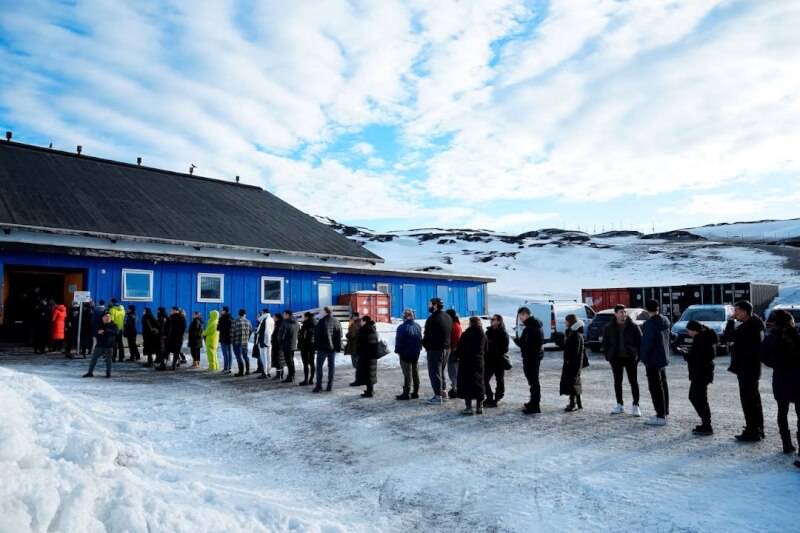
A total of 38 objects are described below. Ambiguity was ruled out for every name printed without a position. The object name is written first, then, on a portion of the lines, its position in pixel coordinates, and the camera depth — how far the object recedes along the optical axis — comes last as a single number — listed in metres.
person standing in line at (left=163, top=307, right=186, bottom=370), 14.52
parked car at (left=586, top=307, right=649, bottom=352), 19.50
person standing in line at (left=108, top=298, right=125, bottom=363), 15.79
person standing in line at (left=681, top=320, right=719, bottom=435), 7.26
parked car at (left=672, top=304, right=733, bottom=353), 18.12
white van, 20.98
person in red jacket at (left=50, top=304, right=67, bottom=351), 16.11
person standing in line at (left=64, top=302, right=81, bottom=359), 15.95
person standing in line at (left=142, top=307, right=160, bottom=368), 15.12
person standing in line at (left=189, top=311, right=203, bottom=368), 15.25
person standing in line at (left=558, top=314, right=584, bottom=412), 8.84
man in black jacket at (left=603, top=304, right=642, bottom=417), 8.47
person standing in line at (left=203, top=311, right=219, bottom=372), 14.45
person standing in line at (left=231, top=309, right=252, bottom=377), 13.55
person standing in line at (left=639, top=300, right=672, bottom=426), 7.82
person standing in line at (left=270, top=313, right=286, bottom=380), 12.75
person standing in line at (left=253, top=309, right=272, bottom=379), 13.19
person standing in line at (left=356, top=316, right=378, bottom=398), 10.52
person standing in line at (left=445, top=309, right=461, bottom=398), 10.19
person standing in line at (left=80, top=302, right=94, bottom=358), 16.05
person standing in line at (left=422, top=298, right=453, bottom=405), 9.78
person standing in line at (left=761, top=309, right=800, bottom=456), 5.99
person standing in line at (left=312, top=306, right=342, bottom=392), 10.95
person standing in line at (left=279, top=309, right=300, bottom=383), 12.26
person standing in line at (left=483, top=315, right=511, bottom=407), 9.45
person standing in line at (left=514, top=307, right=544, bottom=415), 8.73
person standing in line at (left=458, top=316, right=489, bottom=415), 8.74
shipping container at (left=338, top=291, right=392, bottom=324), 22.42
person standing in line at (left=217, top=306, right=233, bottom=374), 14.17
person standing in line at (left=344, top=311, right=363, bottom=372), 12.43
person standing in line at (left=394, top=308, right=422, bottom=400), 10.12
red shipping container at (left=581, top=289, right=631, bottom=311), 28.72
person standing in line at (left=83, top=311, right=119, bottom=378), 12.32
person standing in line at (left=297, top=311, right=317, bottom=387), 12.02
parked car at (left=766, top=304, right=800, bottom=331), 18.64
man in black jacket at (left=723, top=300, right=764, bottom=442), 6.78
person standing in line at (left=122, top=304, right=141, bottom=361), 15.45
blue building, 18.50
